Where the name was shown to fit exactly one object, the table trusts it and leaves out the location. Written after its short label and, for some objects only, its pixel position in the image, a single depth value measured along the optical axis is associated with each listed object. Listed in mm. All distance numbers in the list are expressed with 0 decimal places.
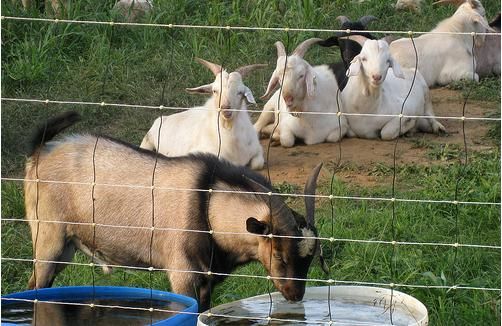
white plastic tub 6425
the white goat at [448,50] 15603
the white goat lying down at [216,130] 11920
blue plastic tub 6620
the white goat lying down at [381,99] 13102
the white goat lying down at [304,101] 13193
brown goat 7446
